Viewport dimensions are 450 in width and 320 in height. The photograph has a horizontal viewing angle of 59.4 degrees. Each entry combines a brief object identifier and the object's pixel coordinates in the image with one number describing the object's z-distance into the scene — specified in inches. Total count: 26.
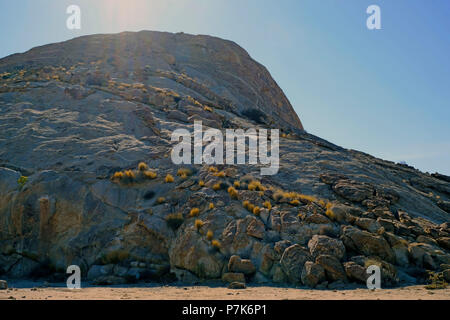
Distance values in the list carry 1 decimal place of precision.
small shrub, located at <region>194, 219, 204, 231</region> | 596.0
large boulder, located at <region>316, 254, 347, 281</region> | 486.3
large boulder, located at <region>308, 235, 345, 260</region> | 516.7
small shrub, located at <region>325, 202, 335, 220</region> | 609.0
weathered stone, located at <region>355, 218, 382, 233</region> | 577.0
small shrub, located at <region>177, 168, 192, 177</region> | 739.9
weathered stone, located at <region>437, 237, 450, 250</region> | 587.9
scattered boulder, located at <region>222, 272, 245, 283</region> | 501.2
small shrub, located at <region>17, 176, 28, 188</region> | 704.0
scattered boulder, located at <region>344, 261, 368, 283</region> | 475.1
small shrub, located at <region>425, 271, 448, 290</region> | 450.0
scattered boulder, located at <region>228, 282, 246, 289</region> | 467.2
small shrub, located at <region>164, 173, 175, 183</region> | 721.6
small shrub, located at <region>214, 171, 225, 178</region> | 724.5
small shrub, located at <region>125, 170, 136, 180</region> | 726.5
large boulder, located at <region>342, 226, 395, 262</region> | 531.5
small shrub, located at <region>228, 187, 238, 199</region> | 663.8
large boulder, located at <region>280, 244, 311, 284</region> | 498.3
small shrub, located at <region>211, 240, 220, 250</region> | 554.9
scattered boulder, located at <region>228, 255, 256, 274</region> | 518.3
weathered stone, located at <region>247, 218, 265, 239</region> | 570.6
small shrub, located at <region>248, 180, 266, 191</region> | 697.6
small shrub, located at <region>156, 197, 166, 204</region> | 668.1
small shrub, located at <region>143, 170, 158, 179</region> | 736.3
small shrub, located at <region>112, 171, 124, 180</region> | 727.1
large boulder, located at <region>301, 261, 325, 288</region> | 479.3
